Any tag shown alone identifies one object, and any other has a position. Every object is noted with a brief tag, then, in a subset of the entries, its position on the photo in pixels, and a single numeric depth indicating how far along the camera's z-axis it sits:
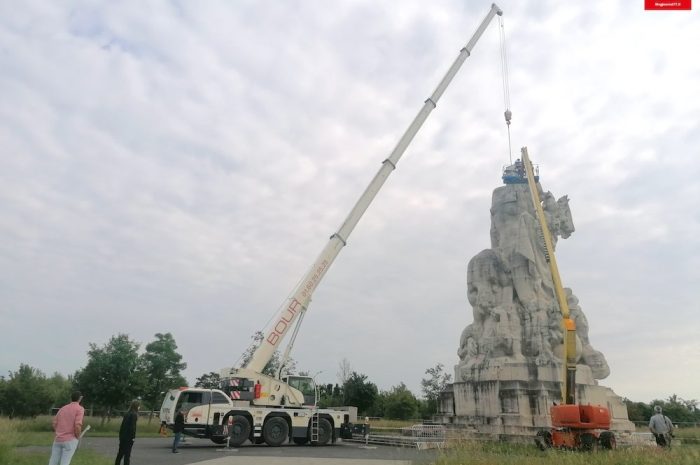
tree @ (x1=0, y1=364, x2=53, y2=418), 37.44
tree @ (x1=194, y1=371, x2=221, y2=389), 39.36
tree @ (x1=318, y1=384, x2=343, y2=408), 37.61
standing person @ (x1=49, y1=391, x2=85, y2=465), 7.83
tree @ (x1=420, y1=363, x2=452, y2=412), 47.22
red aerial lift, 15.34
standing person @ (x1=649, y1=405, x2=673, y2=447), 14.58
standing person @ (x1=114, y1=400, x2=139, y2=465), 10.15
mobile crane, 17.55
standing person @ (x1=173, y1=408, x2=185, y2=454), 16.16
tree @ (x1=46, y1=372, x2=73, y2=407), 40.47
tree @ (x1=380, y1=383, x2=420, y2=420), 39.72
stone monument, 23.41
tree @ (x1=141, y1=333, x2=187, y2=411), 32.50
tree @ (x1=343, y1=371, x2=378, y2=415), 39.41
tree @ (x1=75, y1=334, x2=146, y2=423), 29.09
